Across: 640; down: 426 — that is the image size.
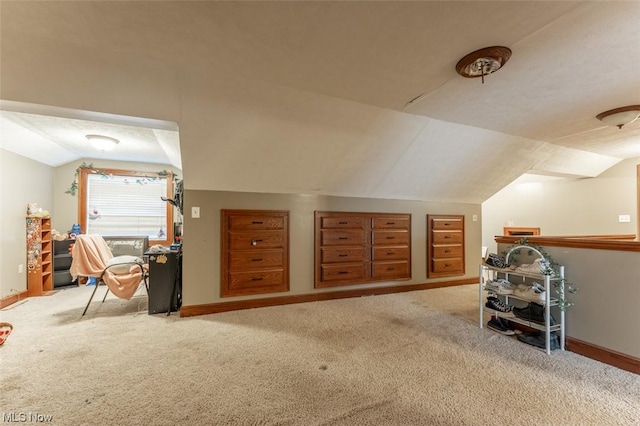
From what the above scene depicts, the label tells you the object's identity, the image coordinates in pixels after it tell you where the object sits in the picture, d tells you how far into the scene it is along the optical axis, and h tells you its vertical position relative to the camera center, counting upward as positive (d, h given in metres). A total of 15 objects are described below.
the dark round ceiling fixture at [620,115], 2.61 +0.99
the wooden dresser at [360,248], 3.78 -0.45
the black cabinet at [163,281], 3.17 -0.76
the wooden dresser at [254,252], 3.30 -0.44
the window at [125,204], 5.12 +0.24
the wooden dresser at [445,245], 4.45 -0.48
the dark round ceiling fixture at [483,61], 1.75 +1.03
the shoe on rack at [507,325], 2.68 -1.08
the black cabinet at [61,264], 4.39 -0.76
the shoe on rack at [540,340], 2.33 -1.08
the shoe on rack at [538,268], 2.34 -0.45
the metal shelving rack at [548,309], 2.26 -0.77
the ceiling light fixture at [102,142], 3.71 +1.02
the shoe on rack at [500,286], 2.62 -0.67
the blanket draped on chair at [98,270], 3.04 -0.60
